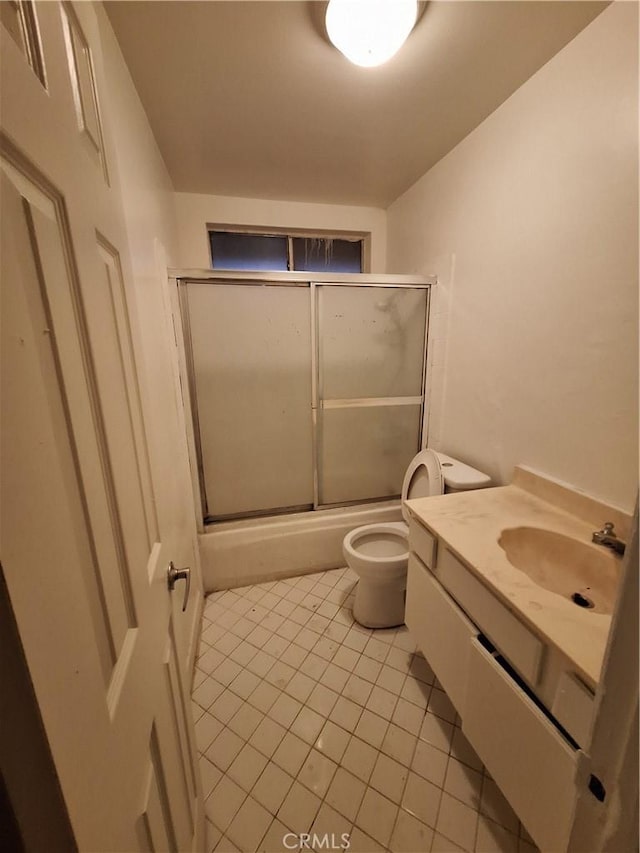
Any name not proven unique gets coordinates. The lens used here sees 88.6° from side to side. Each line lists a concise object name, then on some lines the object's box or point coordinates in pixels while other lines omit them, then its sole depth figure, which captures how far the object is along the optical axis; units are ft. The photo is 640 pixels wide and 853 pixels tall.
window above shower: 7.72
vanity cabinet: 2.40
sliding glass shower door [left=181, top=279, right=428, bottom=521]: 5.97
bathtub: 6.40
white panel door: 1.00
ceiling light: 3.05
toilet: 5.08
